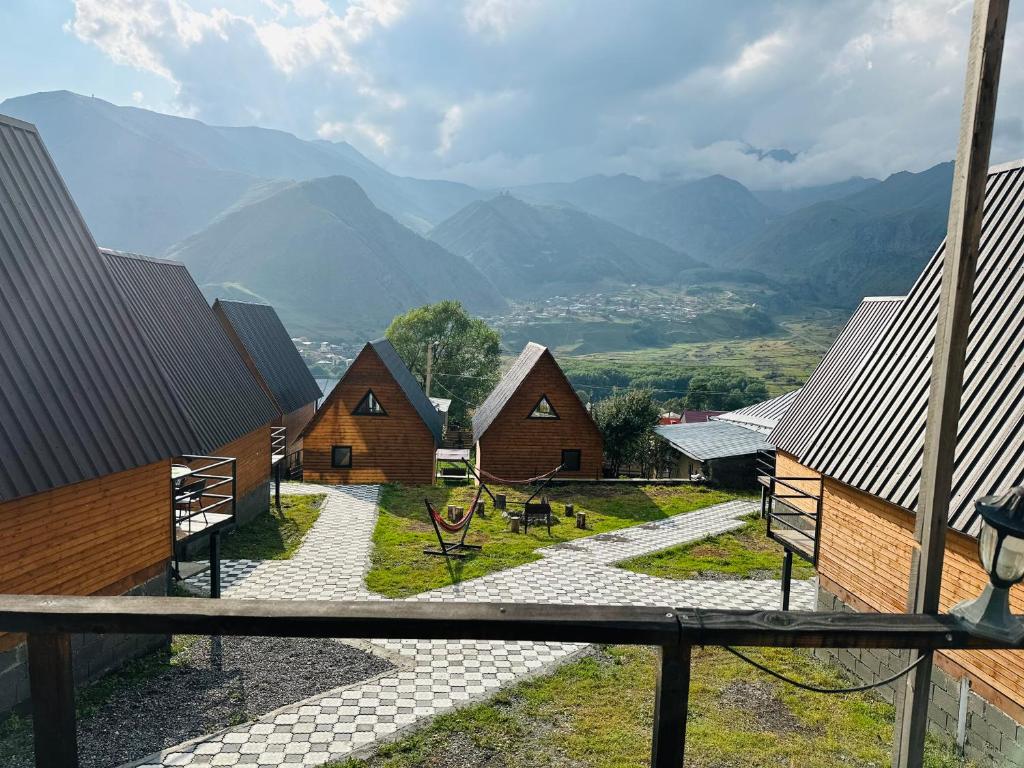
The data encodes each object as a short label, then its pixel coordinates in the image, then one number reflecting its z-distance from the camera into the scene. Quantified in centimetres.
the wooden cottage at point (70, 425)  892
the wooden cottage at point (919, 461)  845
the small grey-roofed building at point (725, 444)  3212
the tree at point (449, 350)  6588
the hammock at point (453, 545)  1733
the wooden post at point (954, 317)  366
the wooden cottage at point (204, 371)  1993
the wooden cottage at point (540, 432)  3148
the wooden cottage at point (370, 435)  3055
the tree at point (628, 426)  3831
